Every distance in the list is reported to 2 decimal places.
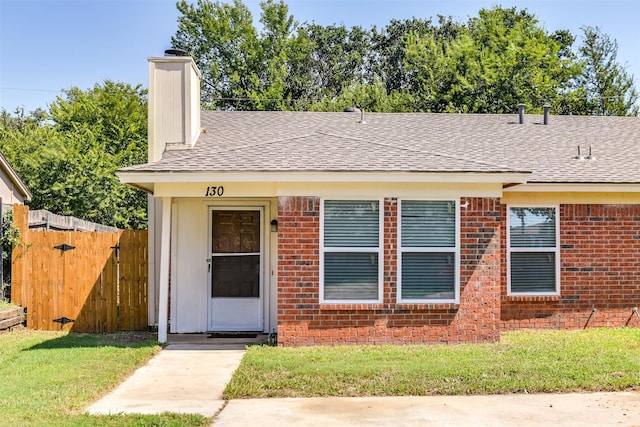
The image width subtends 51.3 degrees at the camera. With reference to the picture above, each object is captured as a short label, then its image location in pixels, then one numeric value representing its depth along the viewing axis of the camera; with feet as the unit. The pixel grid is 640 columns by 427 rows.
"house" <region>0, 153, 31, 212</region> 55.77
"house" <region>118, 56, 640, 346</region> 32.35
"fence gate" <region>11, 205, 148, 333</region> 38.99
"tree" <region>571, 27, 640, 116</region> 101.55
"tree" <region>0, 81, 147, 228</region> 72.08
